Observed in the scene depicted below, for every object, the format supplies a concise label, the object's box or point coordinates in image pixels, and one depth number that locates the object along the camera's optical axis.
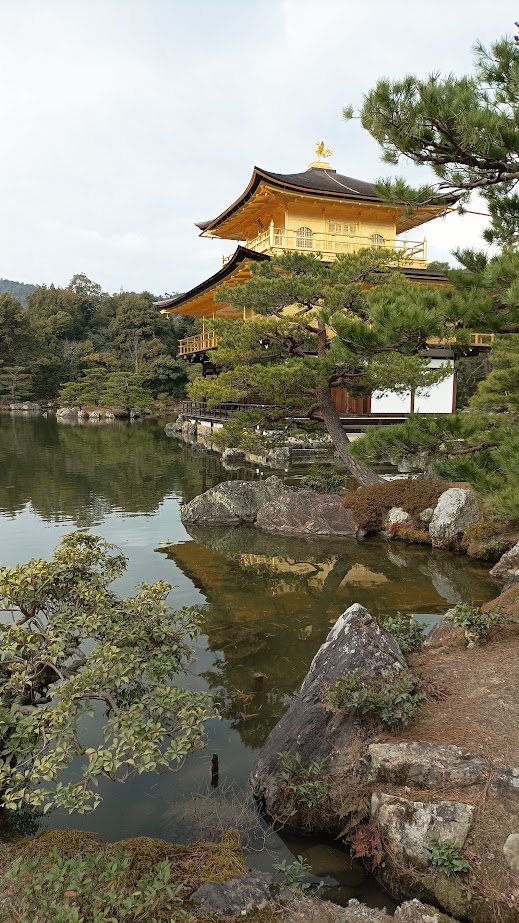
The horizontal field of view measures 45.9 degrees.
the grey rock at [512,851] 2.55
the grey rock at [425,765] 2.94
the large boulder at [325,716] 3.37
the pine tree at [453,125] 3.72
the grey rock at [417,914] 2.38
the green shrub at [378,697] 3.41
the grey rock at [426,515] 9.39
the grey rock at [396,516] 9.49
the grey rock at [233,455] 17.80
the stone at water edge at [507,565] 7.50
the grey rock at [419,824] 2.74
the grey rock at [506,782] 2.81
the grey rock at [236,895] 2.41
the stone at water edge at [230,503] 10.34
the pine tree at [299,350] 9.43
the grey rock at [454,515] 8.84
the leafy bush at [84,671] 2.59
